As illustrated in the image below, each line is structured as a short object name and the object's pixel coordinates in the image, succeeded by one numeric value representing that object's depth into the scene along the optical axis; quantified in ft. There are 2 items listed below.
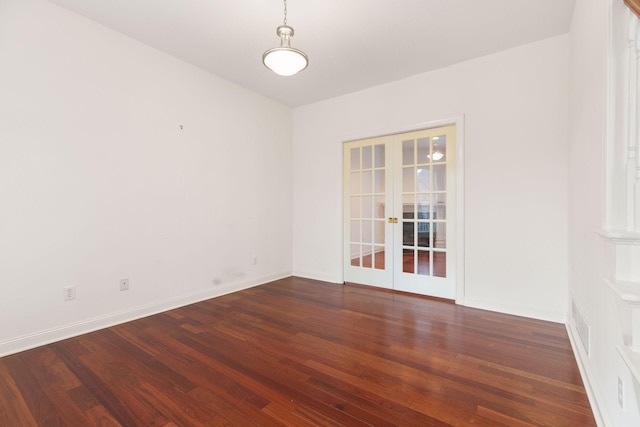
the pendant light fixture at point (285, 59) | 7.24
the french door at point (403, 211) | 11.31
